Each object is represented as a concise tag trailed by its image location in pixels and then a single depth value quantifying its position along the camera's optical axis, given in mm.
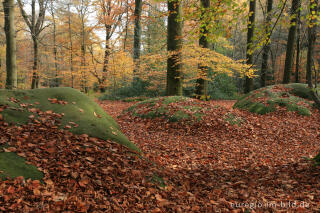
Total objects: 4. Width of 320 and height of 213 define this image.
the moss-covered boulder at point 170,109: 7238
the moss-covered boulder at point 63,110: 3925
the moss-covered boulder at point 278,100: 8906
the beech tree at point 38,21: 14297
